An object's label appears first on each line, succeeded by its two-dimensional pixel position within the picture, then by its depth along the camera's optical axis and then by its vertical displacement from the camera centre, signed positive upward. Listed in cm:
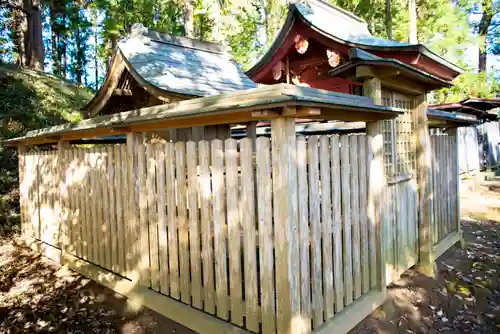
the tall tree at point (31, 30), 1623 +703
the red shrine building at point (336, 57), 402 +241
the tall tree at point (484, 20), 1790 +774
